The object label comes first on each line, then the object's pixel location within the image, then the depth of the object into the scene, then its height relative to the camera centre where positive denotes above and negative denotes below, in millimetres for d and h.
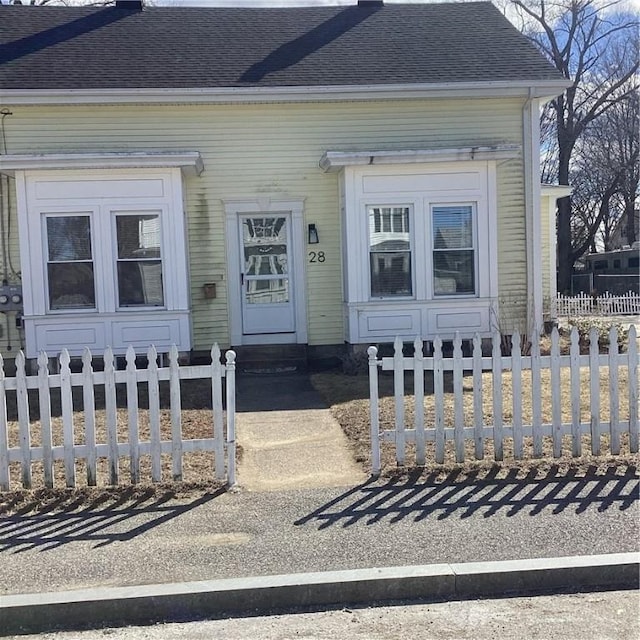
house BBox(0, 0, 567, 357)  10312 +1537
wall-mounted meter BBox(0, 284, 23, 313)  10688 -7
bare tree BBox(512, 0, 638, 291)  36438 +10704
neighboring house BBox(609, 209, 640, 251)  49250 +3435
